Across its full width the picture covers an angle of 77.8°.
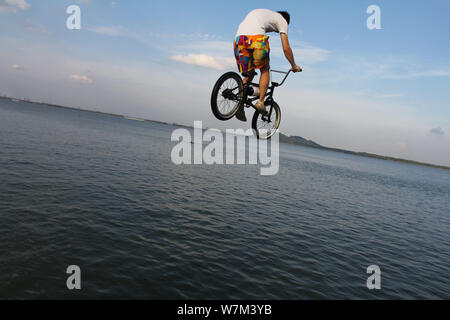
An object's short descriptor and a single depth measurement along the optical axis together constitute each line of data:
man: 6.04
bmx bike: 6.97
